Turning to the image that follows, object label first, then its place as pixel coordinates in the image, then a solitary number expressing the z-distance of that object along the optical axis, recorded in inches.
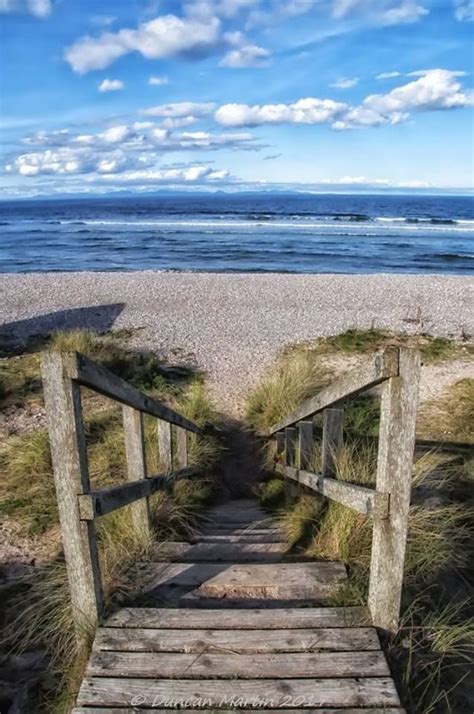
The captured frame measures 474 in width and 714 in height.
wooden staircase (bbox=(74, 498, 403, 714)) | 99.4
